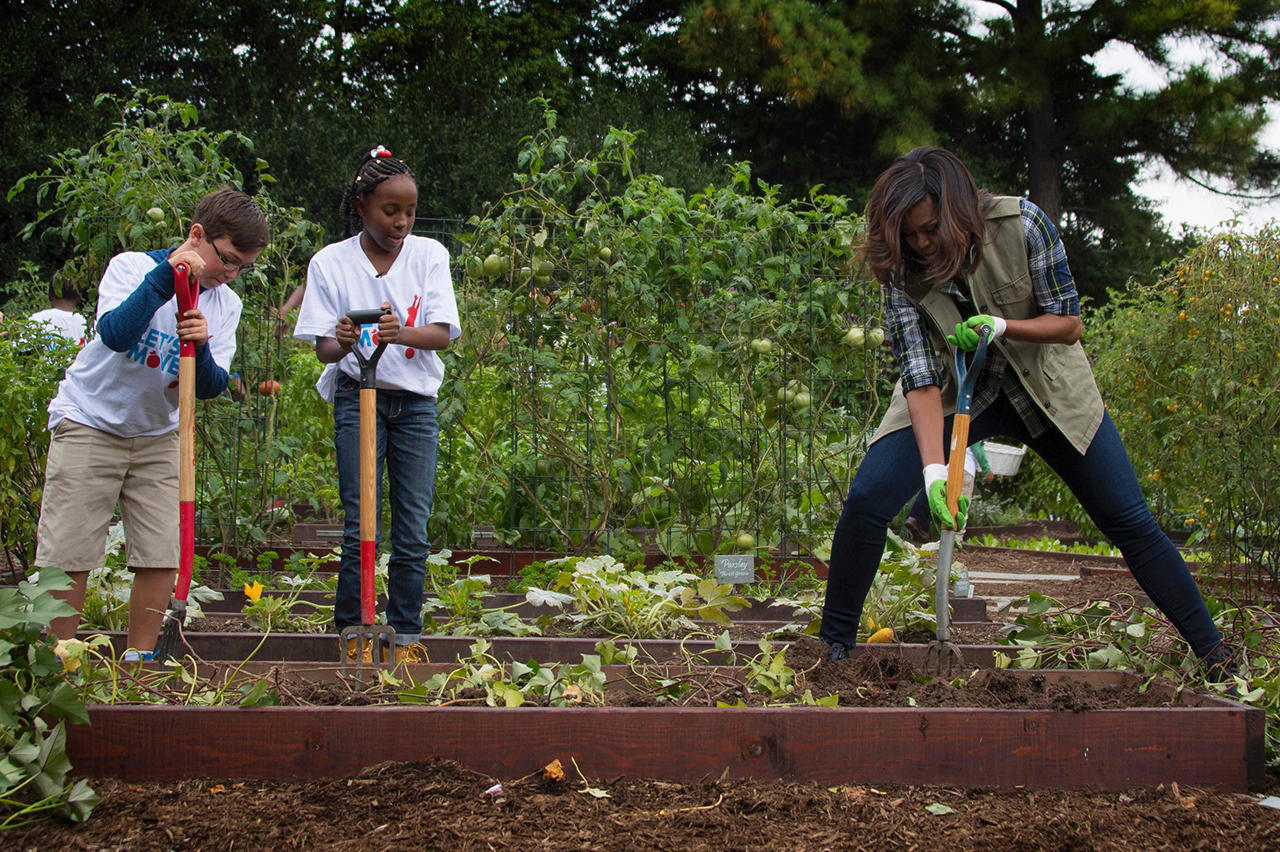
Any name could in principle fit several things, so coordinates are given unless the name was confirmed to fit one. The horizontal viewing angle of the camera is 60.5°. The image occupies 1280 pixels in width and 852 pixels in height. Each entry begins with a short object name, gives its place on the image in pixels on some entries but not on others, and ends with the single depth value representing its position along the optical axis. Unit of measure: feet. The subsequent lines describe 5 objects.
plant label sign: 14.33
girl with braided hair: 9.97
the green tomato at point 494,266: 15.38
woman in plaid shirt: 8.80
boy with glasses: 9.28
